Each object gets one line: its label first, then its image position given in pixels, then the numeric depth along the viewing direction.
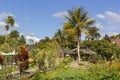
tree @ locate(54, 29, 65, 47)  35.46
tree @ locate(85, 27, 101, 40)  34.72
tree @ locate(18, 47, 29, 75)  11.45
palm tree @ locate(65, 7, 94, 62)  20.62
